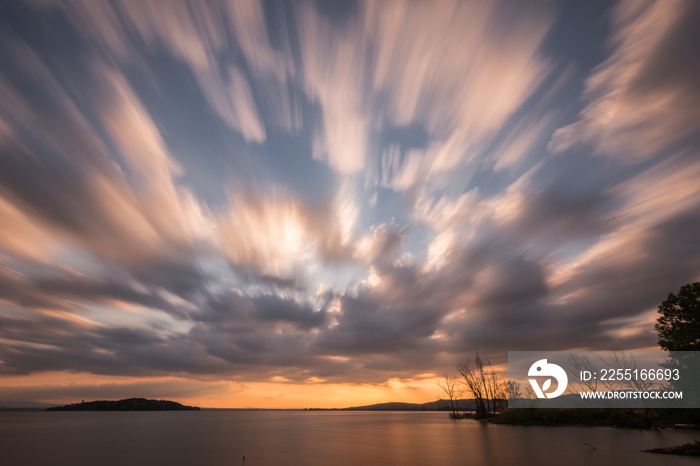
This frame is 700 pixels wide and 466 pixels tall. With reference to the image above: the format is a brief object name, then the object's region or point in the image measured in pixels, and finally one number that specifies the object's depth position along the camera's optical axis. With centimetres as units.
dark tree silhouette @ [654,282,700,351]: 6419
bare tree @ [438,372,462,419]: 16262
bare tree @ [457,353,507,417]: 14050
